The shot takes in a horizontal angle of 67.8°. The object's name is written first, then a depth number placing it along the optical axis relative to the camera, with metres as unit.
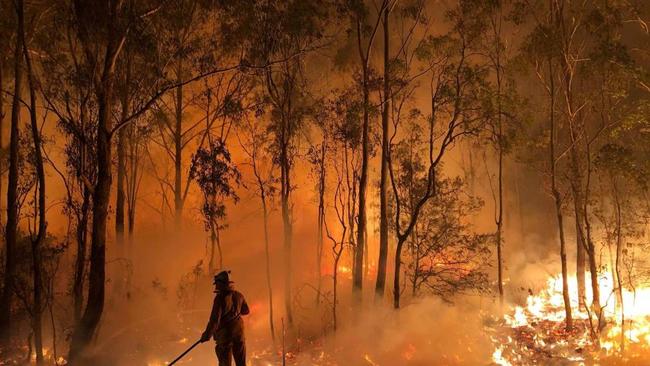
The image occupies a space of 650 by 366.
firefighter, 7.89
